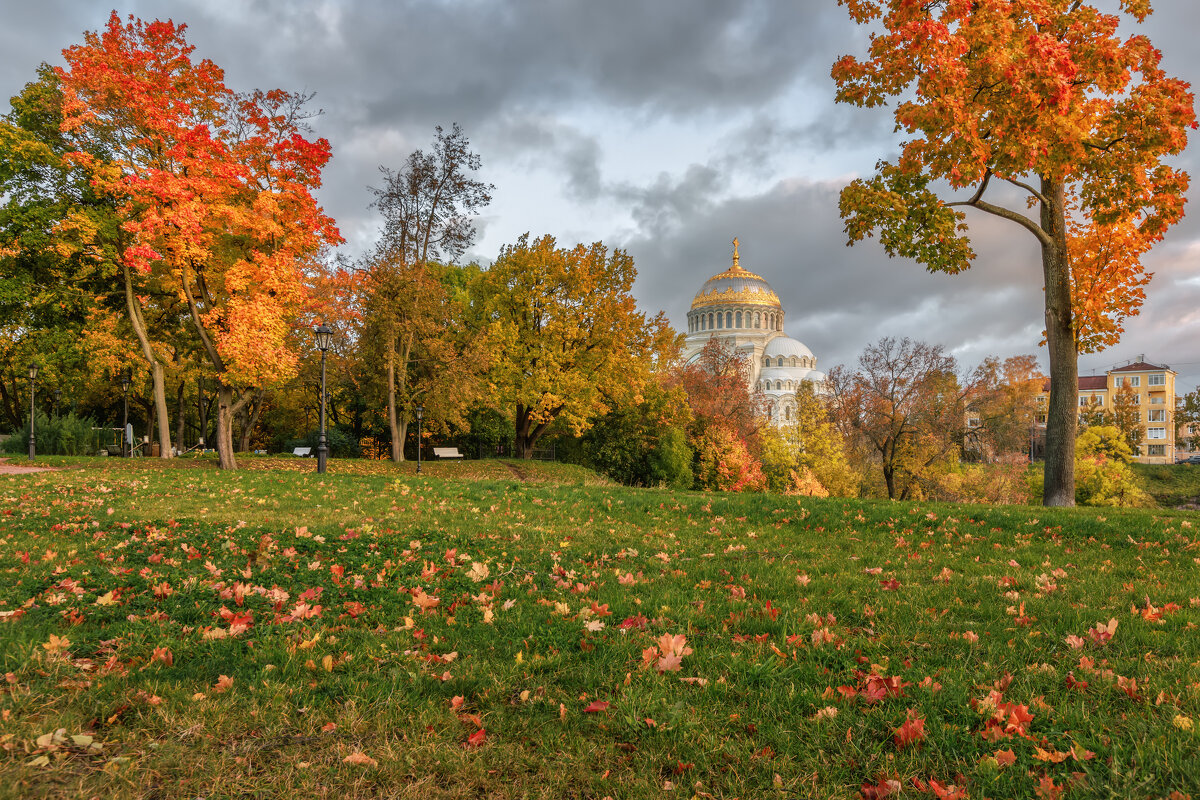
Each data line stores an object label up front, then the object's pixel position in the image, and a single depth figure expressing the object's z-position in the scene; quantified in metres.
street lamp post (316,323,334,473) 17.17
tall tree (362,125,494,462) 25.34
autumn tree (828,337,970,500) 31.22
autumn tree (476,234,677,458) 27.12
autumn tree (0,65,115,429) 19.33
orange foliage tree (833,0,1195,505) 9.74
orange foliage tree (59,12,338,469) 16.55
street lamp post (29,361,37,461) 20.03
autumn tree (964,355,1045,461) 35.69
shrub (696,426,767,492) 31.25
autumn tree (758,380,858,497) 35.00
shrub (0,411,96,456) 23.34
